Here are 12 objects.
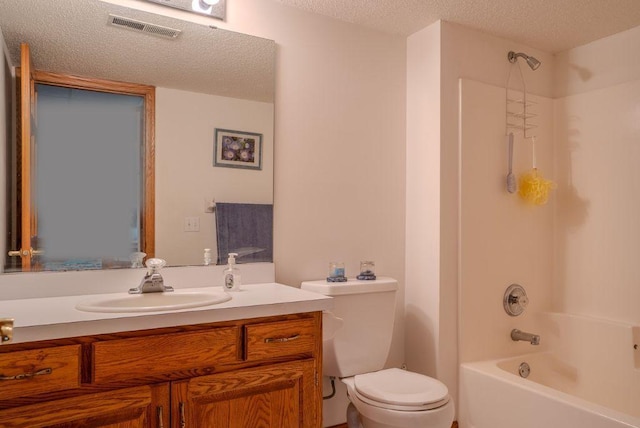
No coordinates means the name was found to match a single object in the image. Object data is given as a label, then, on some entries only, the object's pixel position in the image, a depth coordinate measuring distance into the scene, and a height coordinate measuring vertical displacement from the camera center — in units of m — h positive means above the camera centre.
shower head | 2.72 +0.89
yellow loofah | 2.71 +0.15
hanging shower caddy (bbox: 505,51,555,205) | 2.72 +0.51
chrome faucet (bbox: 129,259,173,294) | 1.88 -0.27
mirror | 1.86 +0.57
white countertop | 1.35 -0.32
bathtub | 1.99 -0.83
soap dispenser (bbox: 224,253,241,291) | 2.05 -0.27
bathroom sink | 1.58 -0.32
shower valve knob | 2.74 -0.49
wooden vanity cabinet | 1.34 -0.52
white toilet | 1.88 -0.70
